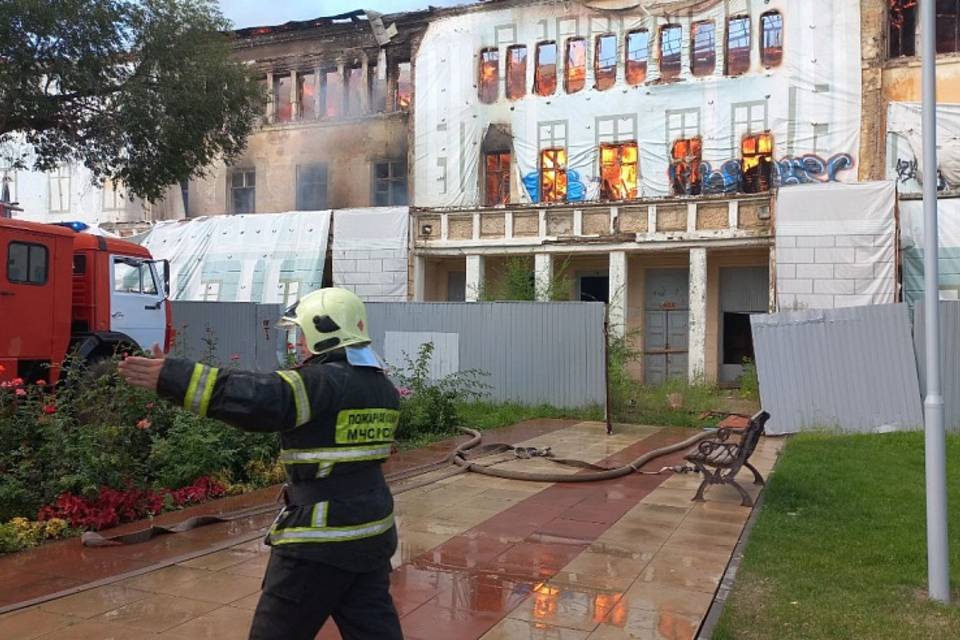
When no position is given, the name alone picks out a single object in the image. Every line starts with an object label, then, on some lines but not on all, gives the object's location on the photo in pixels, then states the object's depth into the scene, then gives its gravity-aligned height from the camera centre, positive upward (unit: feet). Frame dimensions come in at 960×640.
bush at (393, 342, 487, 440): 37.81 -4.40
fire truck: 32.86 +0.86
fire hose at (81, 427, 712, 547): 21.63 -5.77
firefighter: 8.70 -1.71
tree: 41.86 +13.27
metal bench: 25.35 -4.68
